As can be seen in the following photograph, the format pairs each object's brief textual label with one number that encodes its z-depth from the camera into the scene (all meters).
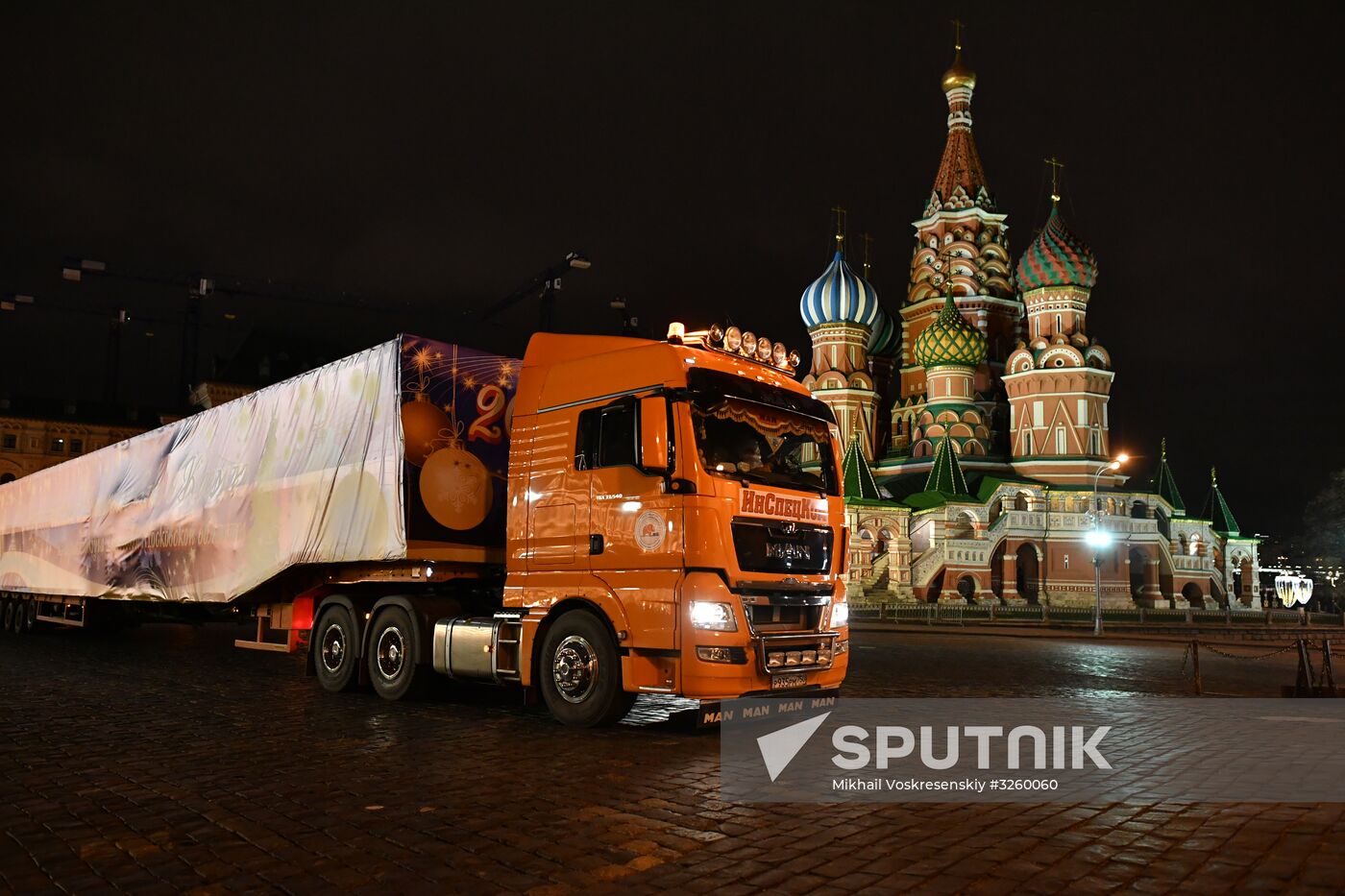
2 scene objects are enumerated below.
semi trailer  9.06
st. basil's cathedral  52.91
